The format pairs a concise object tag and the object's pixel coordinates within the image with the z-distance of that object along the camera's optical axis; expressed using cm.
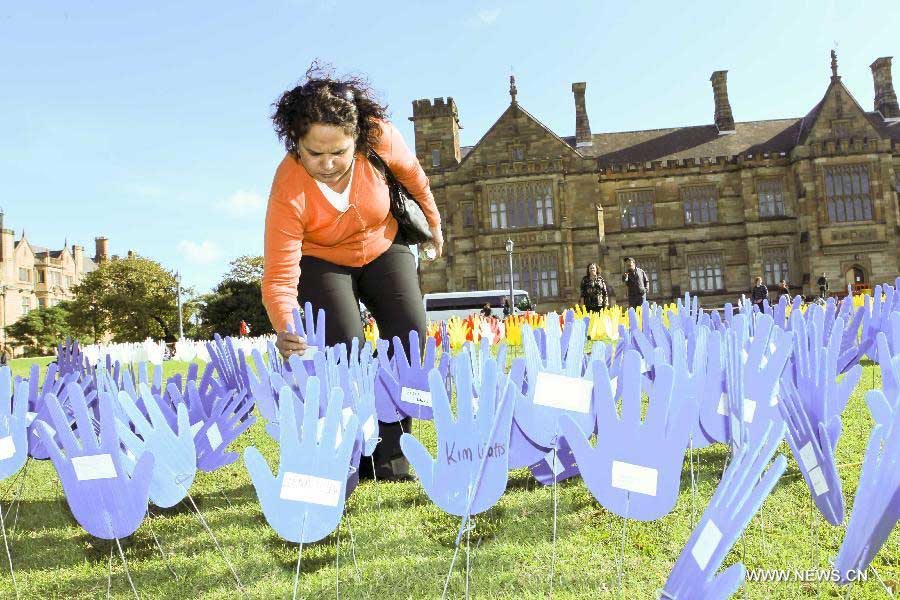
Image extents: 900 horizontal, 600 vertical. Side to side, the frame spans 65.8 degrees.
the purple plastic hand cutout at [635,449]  157
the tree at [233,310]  4009
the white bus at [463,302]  2819
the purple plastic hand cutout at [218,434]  246
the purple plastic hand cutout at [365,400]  220
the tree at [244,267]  4419
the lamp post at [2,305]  5270
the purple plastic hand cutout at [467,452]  177
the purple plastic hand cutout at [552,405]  205
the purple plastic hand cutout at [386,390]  281
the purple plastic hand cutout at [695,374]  167
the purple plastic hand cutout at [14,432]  233
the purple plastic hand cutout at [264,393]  243
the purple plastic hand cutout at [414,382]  276
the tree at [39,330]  4466
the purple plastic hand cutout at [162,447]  202
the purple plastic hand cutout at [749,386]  199
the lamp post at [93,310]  4091
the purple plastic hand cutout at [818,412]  161
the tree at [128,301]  4019
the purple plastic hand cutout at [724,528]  110
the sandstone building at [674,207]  3089
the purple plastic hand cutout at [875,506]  122
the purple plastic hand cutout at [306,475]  161
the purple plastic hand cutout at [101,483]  181
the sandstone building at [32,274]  5422
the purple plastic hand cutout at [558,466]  241
